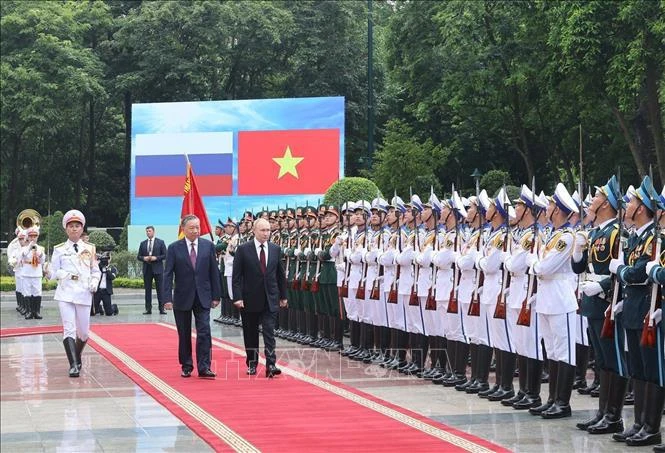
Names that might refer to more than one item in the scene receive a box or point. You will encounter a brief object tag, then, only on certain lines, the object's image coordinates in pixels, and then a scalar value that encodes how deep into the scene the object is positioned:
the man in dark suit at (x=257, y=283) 13.83
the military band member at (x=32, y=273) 24.20
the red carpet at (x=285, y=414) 8.95
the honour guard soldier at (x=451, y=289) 12.21
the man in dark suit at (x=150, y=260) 24.98
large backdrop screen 32.75
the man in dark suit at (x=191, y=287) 13.58
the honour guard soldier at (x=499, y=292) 11.19
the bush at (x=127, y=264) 37.72
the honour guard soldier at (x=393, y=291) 13.73
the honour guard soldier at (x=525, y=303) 10.67
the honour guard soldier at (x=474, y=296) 11.71
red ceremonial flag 20.80
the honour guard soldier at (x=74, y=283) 13.59
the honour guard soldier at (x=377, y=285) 14.24
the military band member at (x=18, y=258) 24.42
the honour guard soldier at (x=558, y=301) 10.15
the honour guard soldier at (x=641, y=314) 8.66
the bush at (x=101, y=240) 34.22
